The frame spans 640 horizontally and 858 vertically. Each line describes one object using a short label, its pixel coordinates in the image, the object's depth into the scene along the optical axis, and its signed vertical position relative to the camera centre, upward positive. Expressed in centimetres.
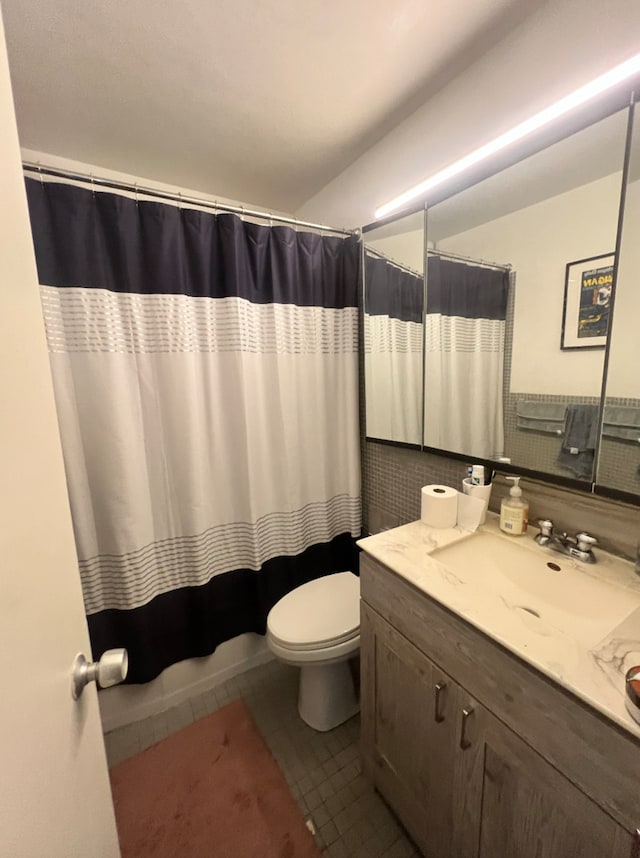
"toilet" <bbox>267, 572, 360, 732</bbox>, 132 -103
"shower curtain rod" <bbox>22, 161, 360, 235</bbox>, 114 +67
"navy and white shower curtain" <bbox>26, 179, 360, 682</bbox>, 126 -15
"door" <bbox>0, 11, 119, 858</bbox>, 41 -31
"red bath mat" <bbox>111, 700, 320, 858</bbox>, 112 -151
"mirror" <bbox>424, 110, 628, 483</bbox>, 99 +20
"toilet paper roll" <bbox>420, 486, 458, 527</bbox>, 122 -49
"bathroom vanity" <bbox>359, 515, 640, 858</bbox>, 62 -71
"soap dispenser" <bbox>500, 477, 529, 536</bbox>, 114 -49
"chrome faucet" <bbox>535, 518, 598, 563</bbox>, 100 -54
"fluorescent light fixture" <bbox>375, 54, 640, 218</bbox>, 87 +70
